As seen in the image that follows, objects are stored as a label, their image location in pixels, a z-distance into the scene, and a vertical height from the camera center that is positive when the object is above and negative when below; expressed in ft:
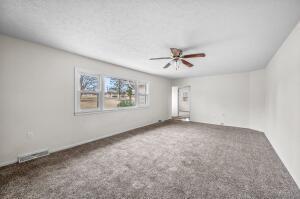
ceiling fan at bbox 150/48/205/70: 8.94 +3.28
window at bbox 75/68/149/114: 11.68 +0.64
